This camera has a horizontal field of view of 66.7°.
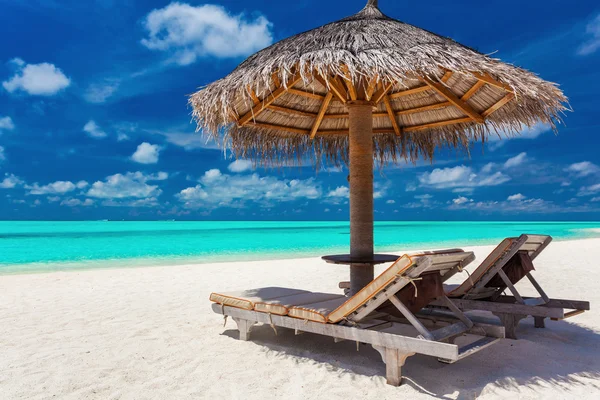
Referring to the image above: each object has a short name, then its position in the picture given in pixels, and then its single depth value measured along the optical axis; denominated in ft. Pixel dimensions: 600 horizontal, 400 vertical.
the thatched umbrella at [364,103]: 10.55
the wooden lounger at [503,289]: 11.07
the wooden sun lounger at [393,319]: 8.22
